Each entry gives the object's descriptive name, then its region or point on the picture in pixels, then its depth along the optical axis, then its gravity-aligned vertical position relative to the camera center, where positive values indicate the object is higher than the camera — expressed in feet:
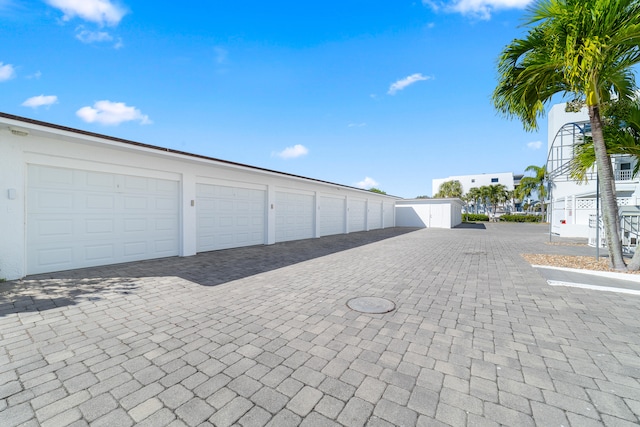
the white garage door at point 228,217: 30.55 -0.82
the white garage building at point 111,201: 18.37 +0.86
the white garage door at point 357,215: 60.95 -1.09
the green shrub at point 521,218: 120.65 -3.28
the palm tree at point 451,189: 154.78 +12.94
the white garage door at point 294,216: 40.91 -0.94
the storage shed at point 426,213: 80.33 -0.70
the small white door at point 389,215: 78.84 -1.31
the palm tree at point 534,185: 109.91 +11.48
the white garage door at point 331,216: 50.83 -1.06
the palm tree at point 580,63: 17.63 +11.59
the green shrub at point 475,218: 136.46 -3.70
